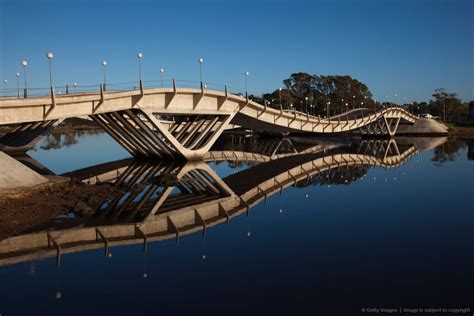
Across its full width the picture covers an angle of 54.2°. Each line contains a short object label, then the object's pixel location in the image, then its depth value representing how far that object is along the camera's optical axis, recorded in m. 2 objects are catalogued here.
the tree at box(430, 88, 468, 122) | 122.31
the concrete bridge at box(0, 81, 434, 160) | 28.50
